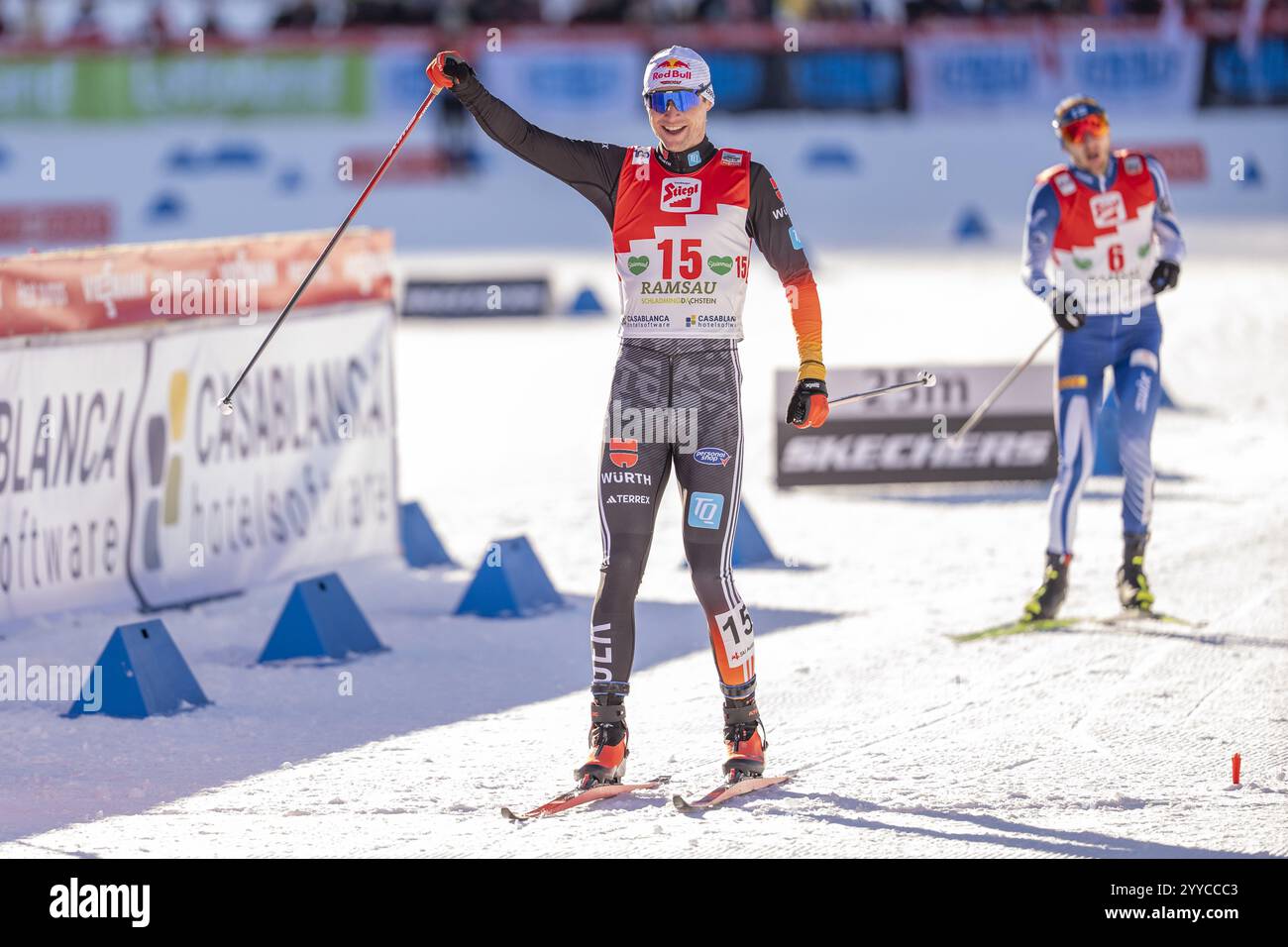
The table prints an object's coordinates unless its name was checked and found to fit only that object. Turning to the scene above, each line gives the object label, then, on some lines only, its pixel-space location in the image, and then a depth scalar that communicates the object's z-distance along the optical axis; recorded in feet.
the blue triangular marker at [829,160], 90.74
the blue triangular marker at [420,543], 37.45
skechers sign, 42.42
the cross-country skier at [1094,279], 31.35
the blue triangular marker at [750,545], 37.04
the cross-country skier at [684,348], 22.71
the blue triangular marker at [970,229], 82.02
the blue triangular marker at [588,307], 70.38
